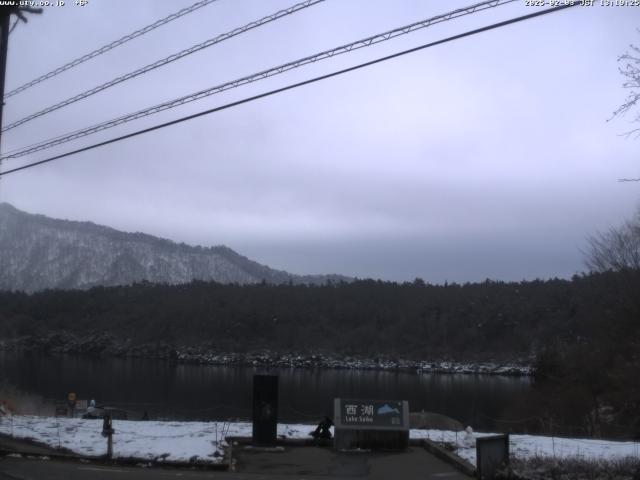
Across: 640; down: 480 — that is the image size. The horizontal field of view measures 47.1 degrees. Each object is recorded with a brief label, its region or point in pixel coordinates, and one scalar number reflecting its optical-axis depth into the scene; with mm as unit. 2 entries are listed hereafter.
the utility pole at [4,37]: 16062
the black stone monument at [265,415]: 17730
